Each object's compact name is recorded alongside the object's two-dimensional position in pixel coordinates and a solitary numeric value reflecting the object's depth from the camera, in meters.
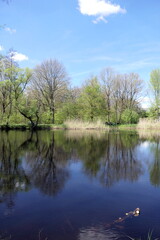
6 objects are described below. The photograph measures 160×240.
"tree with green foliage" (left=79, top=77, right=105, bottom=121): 30.23
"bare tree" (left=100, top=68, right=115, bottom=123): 33.91
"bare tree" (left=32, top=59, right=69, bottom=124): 31.81
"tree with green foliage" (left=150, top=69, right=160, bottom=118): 31.86
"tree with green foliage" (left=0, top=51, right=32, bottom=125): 25.25
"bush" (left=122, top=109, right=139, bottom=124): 32.47
